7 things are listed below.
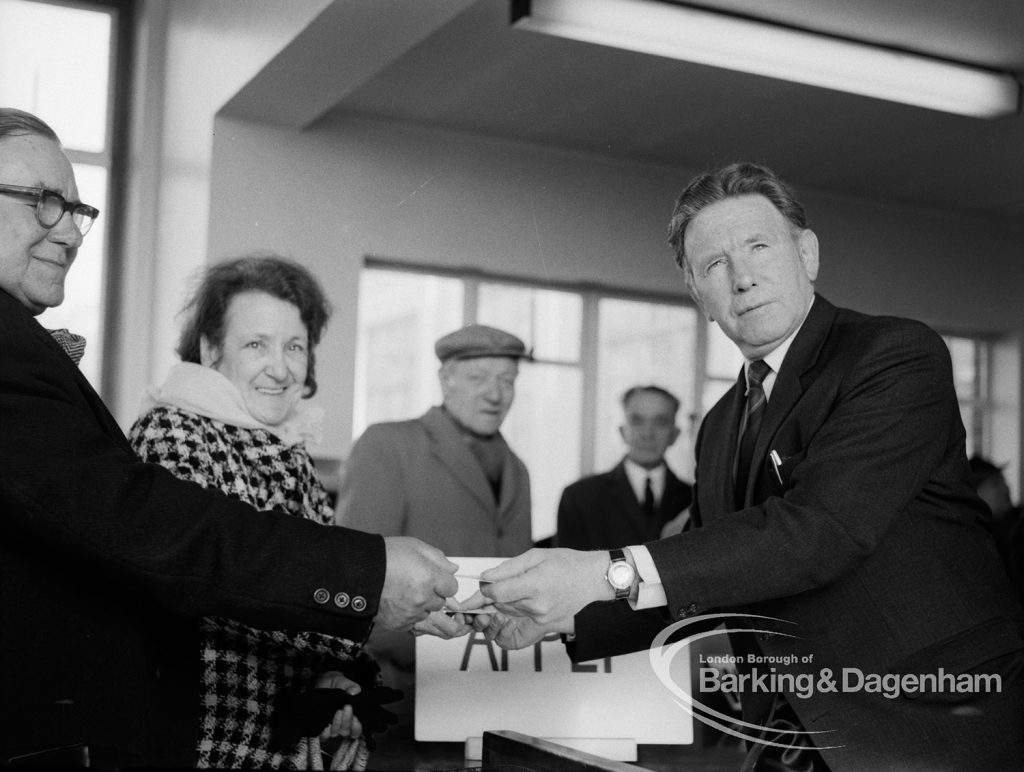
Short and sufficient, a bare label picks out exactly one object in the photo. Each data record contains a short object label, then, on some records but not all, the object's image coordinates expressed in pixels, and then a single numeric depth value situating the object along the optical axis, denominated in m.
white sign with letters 2.32
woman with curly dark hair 2.03
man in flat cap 3.25
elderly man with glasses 1.47
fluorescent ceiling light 4.35
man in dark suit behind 4.42
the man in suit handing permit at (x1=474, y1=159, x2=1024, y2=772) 1.76
